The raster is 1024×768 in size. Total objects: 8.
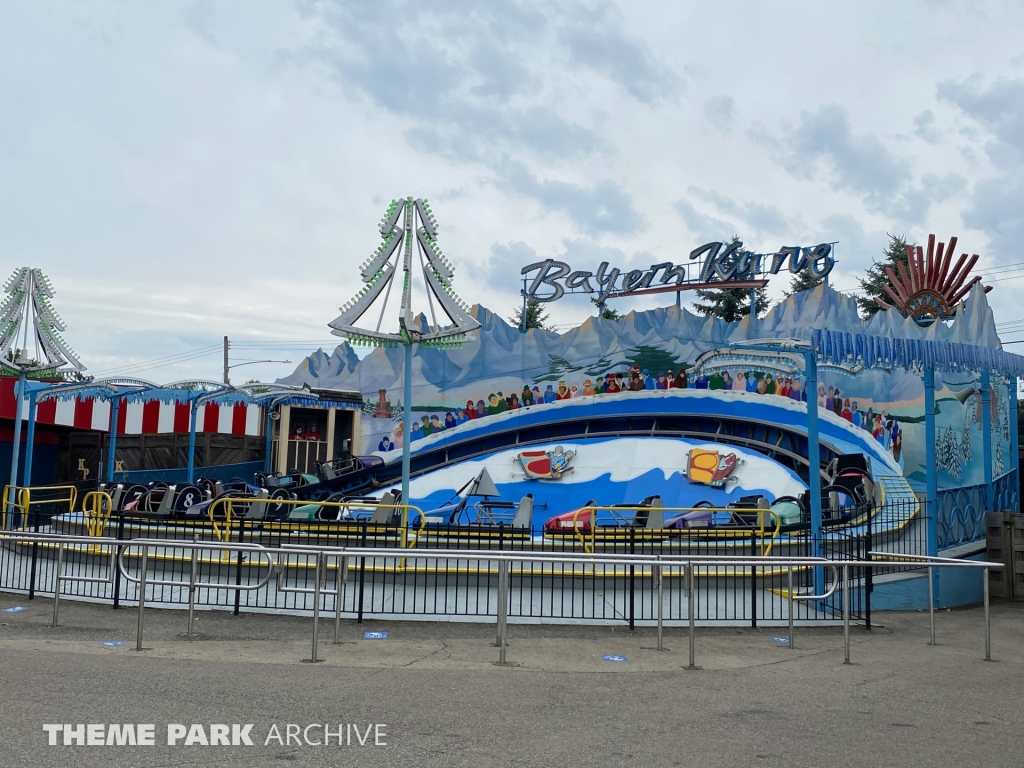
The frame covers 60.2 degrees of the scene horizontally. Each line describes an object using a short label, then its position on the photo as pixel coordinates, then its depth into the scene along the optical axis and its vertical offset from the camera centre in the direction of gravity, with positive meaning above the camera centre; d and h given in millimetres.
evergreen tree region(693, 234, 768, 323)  54156 +11483
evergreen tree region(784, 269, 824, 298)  52938 +12906
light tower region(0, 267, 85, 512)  22766 +3662
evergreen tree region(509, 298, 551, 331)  60728 +11627
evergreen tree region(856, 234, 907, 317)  53594 +13075
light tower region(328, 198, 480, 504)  16938 +3833
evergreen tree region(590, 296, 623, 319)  56306 +11015
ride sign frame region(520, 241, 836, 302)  31938 +8299
